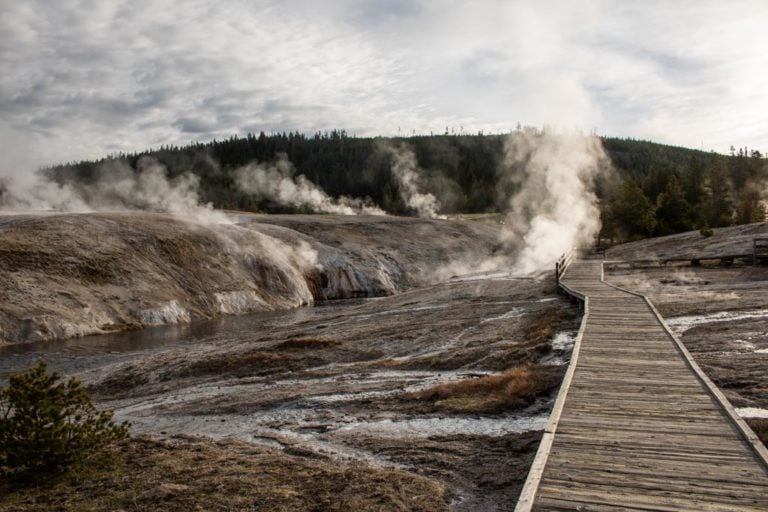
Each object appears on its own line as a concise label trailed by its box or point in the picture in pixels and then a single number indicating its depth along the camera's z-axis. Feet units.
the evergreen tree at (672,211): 186.70
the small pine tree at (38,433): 29.37
